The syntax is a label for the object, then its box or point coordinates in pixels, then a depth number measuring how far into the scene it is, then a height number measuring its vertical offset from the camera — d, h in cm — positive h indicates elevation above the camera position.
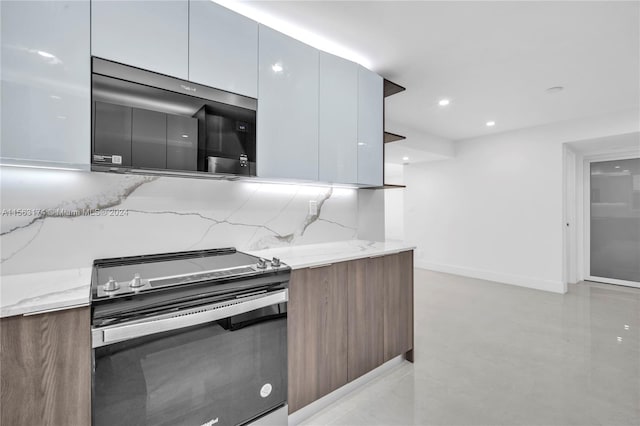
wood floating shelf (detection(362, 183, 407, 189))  281 +26
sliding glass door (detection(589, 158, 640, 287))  464 -11
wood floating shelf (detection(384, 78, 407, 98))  281 +122
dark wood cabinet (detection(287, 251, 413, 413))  180 -74
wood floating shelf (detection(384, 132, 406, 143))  284 +75
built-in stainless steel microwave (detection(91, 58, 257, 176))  142 +48
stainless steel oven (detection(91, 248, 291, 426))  119 -59
